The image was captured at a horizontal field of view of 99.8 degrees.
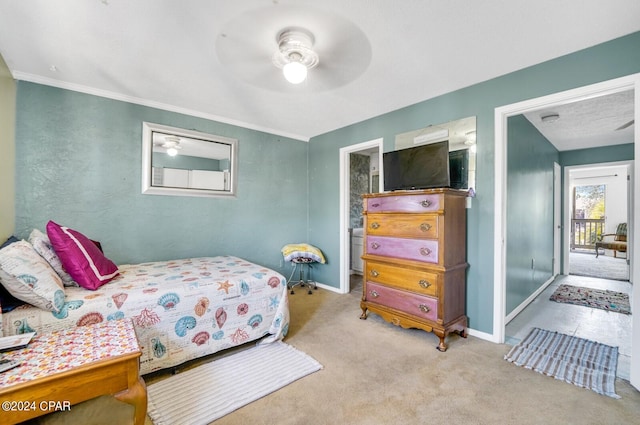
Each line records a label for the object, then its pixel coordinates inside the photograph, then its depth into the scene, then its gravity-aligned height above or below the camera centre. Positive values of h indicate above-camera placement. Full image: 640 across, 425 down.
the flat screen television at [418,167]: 2.59 +0.49
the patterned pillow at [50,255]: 1.88 -0.31
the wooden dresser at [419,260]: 2.38 -0.44
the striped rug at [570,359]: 1.92 -1.18
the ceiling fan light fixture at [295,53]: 1.87 +1.18
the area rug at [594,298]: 3.51 -1.17
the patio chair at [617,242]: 6.55 -0.65
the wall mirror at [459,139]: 2.68 +0.80
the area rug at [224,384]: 1.60 -1.19
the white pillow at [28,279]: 1.49 -0.39
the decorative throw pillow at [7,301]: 1.54 -0.54
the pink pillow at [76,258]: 1.86 -0.33
